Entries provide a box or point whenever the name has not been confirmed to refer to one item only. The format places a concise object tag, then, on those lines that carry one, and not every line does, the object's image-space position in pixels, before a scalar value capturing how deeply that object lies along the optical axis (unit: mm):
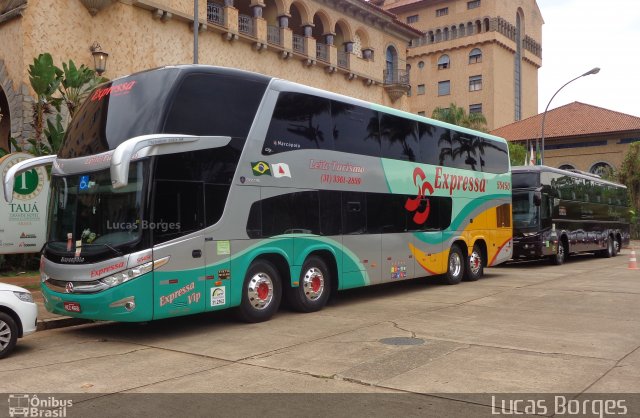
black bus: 21484
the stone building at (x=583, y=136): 54250
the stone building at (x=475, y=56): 66875
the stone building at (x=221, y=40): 20578
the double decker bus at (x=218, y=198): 8453
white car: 7652
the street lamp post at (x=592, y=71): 30094
